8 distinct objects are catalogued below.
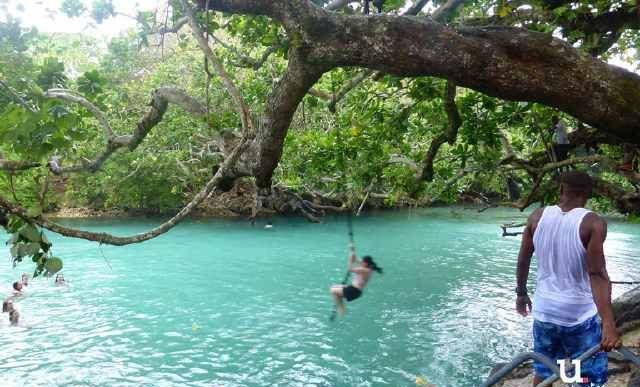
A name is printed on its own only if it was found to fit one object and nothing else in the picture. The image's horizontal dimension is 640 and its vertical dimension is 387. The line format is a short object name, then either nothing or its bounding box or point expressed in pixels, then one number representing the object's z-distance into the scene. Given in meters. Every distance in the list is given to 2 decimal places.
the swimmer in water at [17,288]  12.59
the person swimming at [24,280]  13.08
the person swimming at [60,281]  14.11
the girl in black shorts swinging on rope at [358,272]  4.47
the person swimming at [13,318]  10.47
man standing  2.98
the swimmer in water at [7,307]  10.66
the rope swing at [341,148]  8.45
